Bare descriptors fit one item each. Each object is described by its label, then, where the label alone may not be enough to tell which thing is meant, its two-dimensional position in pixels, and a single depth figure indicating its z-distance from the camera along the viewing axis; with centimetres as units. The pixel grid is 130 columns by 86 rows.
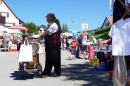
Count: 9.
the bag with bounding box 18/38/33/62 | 745
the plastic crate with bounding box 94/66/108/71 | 1007
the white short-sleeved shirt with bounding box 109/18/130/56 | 473
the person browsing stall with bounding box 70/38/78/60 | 1588
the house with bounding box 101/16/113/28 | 9122
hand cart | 802
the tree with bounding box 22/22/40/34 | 7969
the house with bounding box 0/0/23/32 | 6988
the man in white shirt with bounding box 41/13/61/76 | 801
